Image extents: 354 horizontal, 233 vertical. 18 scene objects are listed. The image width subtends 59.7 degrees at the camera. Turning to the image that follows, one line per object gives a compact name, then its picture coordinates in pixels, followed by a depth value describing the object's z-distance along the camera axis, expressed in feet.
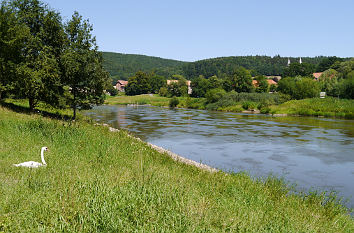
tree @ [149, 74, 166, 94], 464.65
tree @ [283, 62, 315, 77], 403.95
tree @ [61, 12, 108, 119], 87.15
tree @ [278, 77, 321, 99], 226.99
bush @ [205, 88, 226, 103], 255.70
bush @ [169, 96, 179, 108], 294.64
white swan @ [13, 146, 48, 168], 27.24
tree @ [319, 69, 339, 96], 203.10
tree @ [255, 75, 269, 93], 334.95
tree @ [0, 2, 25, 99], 80.84
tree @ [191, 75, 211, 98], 370.73
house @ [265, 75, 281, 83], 549.54
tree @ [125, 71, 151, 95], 457.68
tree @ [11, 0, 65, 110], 81.15
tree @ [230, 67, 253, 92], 322.14
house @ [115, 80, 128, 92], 627.21
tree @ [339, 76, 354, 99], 183.21
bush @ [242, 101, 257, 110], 210.86
